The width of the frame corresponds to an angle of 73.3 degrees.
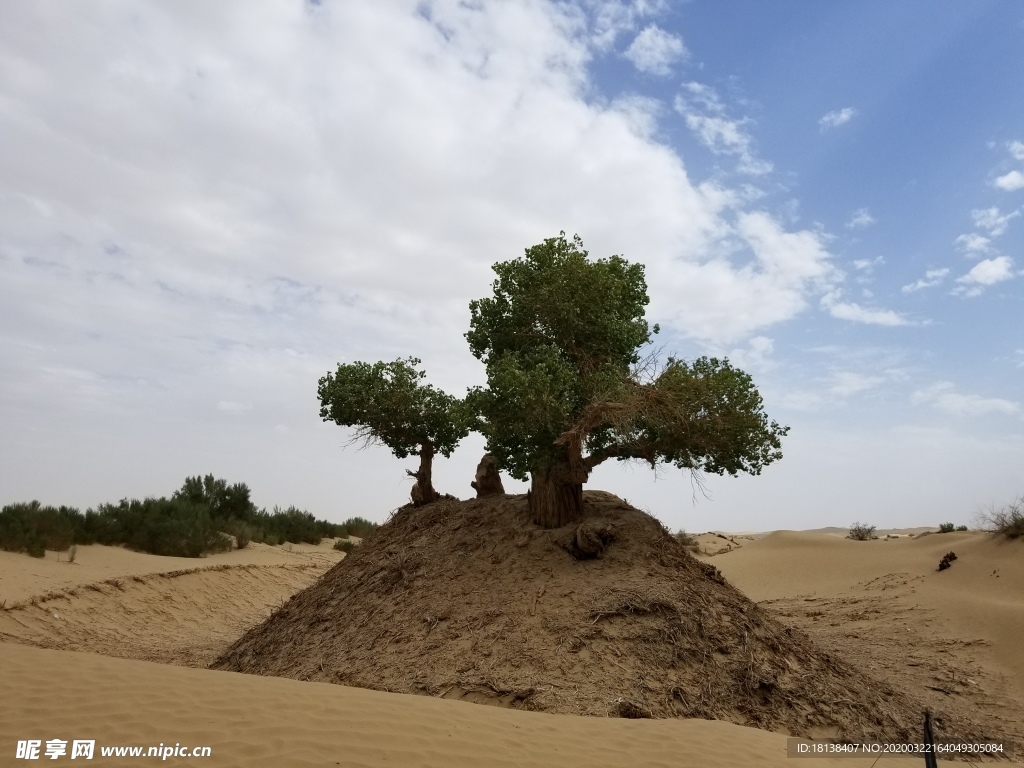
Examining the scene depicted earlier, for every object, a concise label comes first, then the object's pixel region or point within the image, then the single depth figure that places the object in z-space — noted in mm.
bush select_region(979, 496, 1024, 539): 20500
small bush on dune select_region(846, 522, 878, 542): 30250
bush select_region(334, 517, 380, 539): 37031
